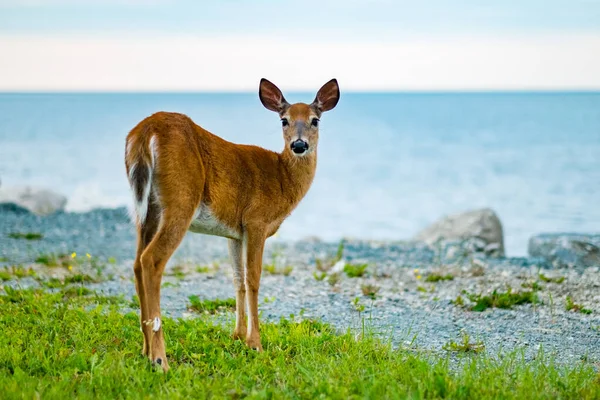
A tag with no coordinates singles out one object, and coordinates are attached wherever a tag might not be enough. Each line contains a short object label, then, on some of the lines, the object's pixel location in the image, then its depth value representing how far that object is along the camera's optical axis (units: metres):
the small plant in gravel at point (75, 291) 8.77
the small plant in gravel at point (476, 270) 10.68
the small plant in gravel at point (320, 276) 10.44
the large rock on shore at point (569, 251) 12.69
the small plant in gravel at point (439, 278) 10.51
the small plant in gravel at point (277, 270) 10.86
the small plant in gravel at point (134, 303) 8.37
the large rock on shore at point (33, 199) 17.72
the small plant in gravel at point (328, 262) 11.41
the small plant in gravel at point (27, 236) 13.78
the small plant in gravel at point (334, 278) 10.18
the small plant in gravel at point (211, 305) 8.41
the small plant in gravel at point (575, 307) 8.71
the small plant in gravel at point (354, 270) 10.71
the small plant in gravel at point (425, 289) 9.87
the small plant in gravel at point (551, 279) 10.18
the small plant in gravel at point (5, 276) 9.70
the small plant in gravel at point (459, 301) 9.00
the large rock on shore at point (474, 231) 14.80
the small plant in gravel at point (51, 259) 11.01
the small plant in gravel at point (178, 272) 10.61
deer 6.14
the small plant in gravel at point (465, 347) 7.07
